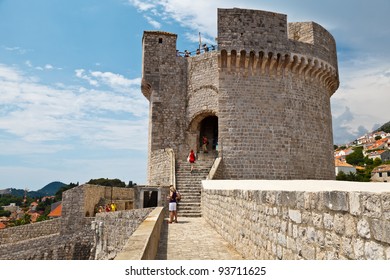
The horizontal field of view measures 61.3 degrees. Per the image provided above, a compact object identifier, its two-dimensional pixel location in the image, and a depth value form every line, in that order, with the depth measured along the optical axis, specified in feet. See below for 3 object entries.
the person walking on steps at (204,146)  60.01
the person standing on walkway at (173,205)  32.96
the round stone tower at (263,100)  51.29
